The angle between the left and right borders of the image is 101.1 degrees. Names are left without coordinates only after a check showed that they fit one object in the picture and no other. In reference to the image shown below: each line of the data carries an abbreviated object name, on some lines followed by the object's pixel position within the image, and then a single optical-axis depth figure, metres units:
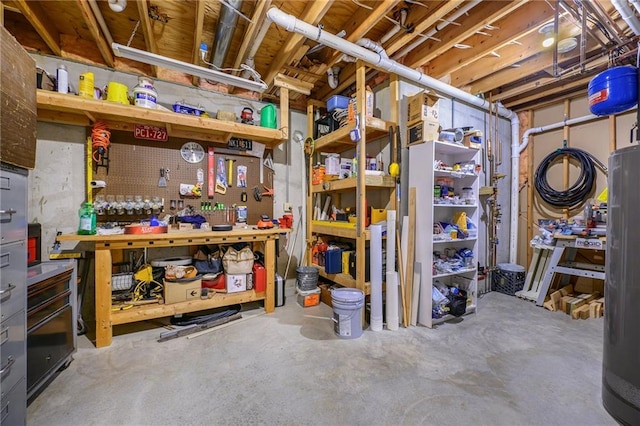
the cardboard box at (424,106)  2.84
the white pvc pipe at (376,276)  2.73
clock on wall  3.20
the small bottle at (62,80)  2.37
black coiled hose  3.68
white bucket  2.53
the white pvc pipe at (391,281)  2.76
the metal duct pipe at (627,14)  2.00
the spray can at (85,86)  2.44
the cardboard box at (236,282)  2.98
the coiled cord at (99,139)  2.66
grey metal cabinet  1.28
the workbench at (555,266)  3.23
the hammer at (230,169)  3.42
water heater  1.39
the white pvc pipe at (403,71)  2.27
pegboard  2.88
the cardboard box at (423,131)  2.87
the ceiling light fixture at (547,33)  2.69
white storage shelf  2.81
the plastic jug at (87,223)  2.31
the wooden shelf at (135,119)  2.35
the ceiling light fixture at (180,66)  2.19
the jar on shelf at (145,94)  2.60
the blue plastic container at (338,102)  3.42
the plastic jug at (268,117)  3.28
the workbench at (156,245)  2.30
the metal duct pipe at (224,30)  2.16
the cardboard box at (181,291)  2.65
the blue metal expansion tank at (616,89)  1.62
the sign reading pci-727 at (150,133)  2.87
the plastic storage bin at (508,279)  3.92
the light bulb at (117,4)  2.04
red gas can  3.09
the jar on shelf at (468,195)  3.26
